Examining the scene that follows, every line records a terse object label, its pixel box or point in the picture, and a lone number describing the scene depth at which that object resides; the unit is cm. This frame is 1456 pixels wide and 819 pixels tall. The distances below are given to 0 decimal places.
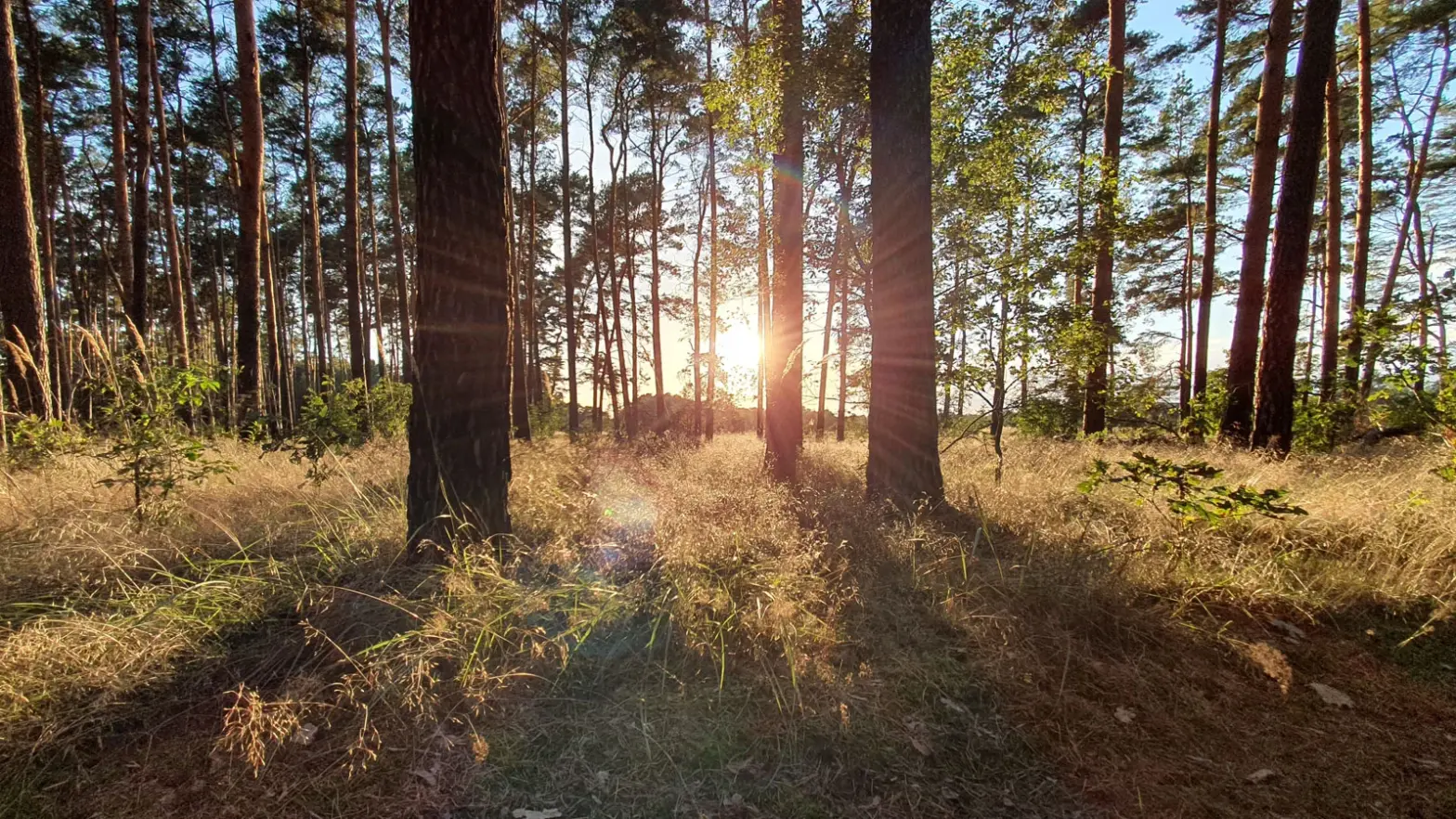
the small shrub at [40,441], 446
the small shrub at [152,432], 345
